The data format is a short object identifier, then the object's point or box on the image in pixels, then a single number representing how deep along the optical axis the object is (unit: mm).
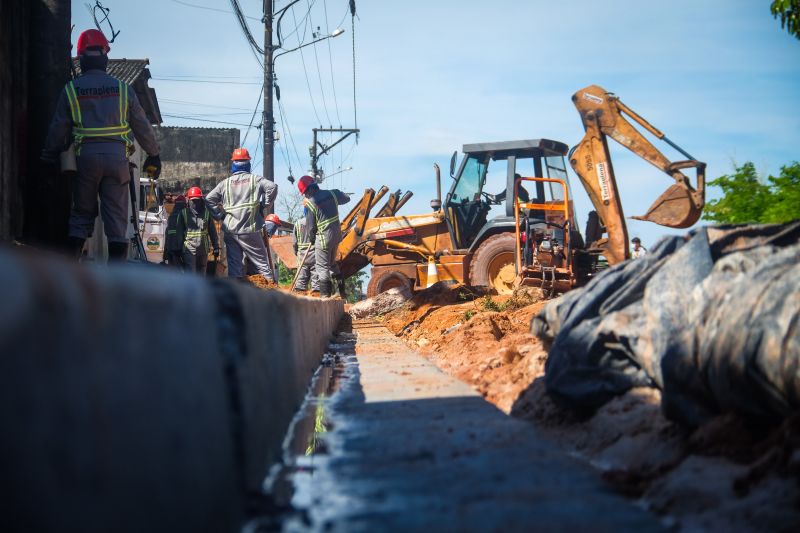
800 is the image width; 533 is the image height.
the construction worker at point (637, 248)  25231
